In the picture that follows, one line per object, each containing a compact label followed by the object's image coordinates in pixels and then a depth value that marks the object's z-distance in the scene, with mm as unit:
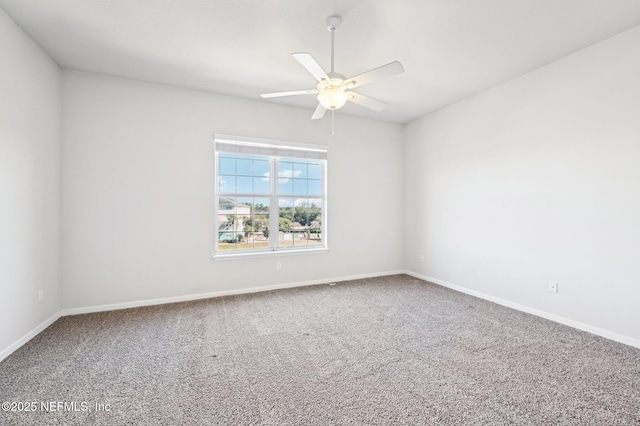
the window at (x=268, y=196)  4004
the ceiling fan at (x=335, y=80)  2055
